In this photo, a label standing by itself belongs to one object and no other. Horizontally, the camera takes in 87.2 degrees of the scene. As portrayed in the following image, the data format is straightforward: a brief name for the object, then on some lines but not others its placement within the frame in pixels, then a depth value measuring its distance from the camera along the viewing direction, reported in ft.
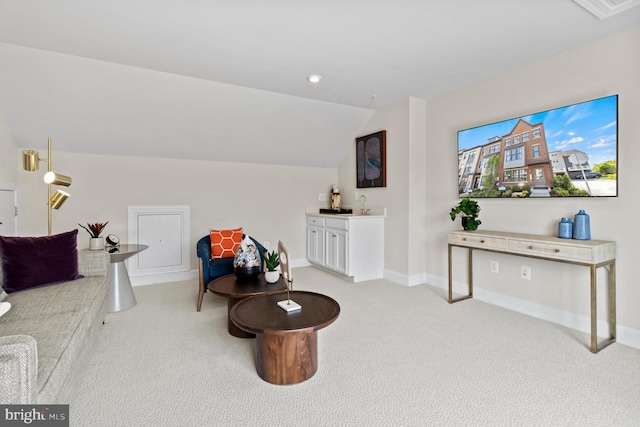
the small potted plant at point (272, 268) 9.42
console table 7.86
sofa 3.75
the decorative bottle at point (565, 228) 8.93
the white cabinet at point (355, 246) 14.11
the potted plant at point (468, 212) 11.05
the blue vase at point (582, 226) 8.62
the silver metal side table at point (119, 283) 10.44
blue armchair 11.05
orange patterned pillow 12.48
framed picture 14.69
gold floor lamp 9.32
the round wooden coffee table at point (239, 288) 8.68
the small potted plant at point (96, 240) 10.18
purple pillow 7.65
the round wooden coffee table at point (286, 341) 6.32
